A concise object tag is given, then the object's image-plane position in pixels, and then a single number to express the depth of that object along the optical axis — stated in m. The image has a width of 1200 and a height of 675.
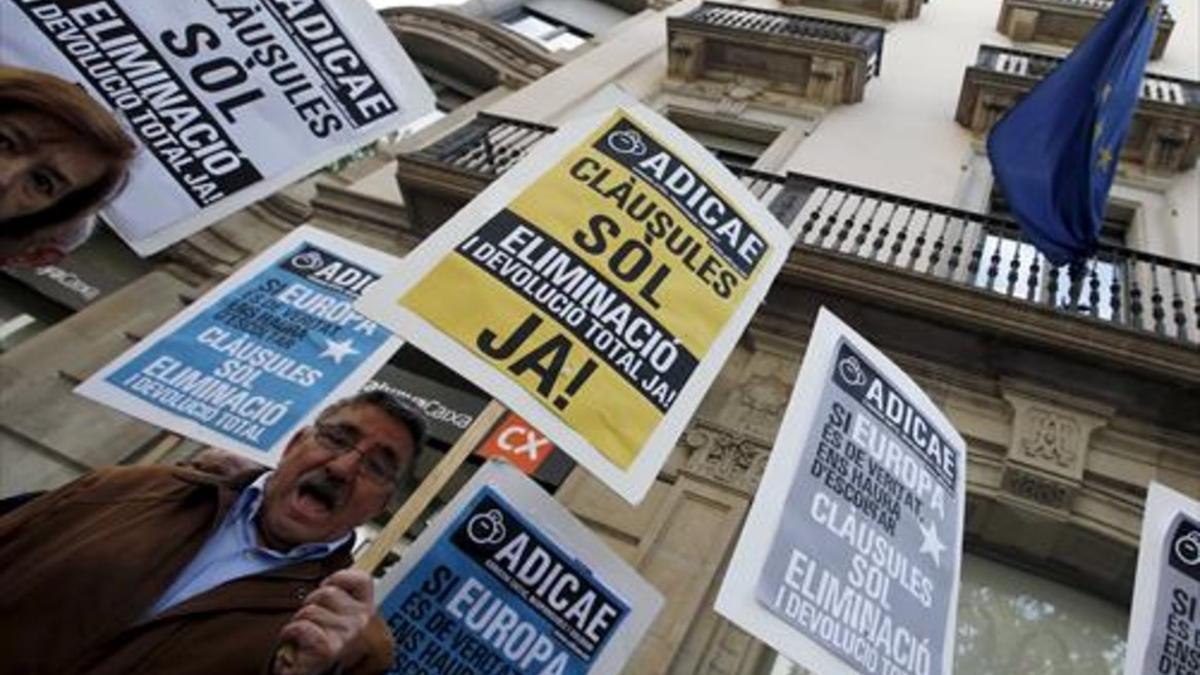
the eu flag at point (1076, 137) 6.49
